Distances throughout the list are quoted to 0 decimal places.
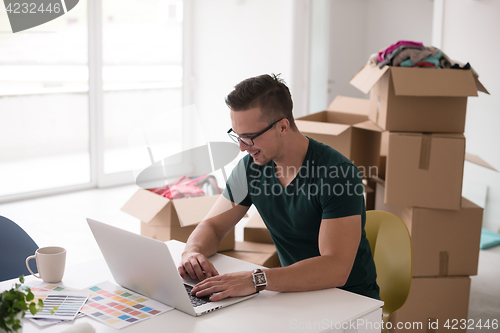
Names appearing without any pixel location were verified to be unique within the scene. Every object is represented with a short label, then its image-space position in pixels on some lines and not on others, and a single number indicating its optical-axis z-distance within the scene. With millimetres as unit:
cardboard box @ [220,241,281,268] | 2369
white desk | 1083
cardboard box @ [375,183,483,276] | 2324
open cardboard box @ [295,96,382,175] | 2525
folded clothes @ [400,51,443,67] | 2387
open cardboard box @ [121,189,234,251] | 2234
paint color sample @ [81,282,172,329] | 1120
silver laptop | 1113
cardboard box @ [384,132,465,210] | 2273
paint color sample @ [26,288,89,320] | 1121
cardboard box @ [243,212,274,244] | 2574
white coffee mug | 1297
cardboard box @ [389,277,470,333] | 2324
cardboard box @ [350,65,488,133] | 2262
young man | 1307
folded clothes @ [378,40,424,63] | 2465
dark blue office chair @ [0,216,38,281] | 1536
